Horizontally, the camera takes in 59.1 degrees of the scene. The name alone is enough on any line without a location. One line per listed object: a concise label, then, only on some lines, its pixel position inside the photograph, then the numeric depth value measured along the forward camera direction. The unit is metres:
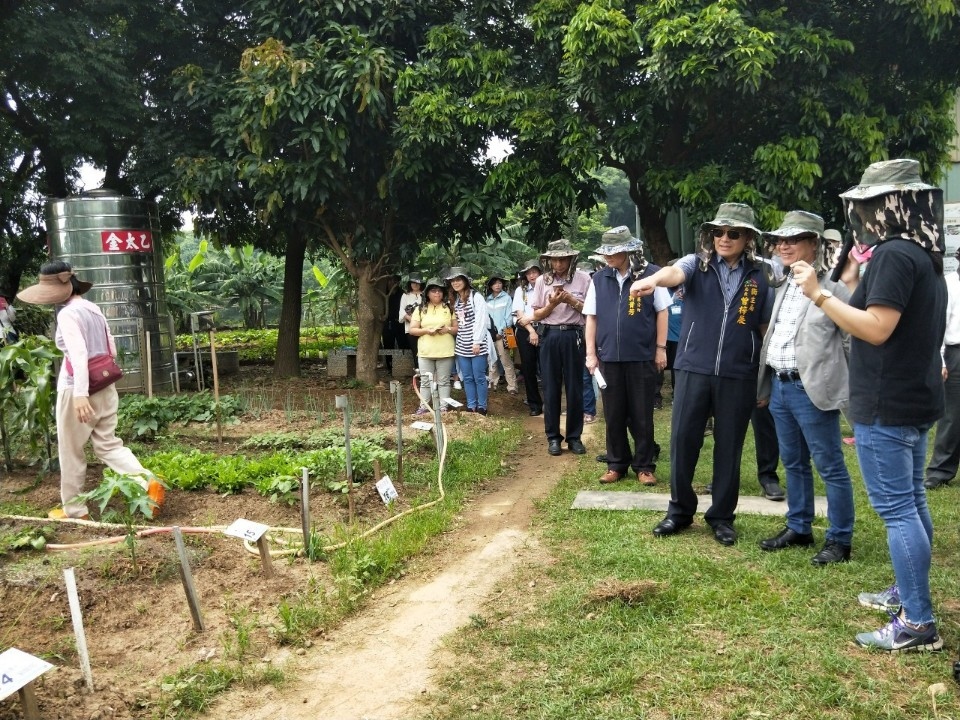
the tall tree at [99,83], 10.91
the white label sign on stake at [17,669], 2.75
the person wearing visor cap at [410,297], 10.95
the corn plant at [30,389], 6.02
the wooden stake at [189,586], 3.76
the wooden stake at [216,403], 7.85
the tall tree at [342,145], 10.09
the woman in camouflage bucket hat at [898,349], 3.31
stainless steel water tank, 12.09
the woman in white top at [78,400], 5.48
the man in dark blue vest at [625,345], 6.15
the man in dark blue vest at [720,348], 4.84
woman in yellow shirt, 9.13
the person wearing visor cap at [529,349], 10.29
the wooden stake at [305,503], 4.59
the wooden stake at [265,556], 4.33
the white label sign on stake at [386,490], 5.56
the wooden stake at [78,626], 3.30
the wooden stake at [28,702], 2.90
